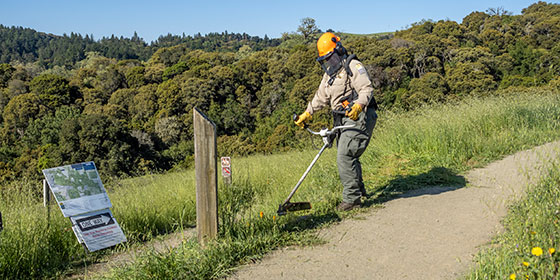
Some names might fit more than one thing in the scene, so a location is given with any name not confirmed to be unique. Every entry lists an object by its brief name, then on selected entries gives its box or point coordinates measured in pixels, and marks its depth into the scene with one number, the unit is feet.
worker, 17.20
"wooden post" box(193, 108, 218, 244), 13.35
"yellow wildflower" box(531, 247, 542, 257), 9.46
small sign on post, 24.19
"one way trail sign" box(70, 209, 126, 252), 17.57
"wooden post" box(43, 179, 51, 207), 18.51
